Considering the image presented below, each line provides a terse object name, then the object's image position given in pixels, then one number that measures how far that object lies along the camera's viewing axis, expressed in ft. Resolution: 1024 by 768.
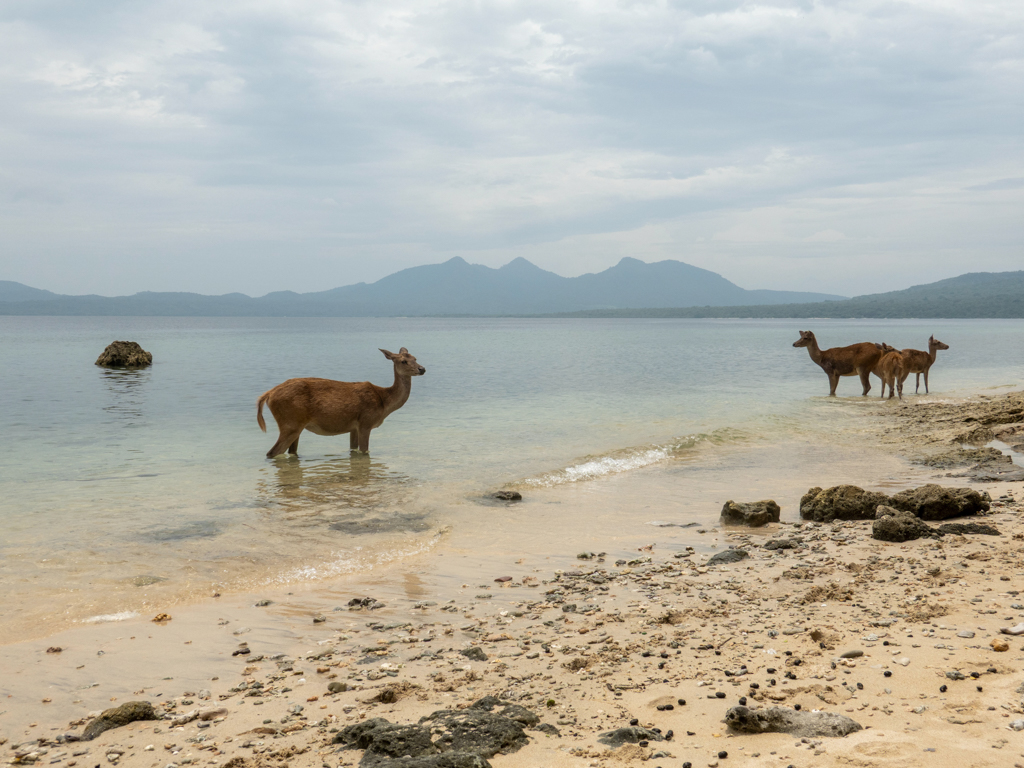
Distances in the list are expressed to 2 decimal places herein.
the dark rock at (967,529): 22.94
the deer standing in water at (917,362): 76.64
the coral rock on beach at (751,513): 26.89
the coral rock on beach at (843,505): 26.99
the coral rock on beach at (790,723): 11.07
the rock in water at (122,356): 122.93
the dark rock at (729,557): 22.08
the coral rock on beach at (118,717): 12.76
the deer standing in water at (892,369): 75.05
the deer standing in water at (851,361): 79.61
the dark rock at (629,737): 11.18
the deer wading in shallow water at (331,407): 42.93
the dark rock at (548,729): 11.77
